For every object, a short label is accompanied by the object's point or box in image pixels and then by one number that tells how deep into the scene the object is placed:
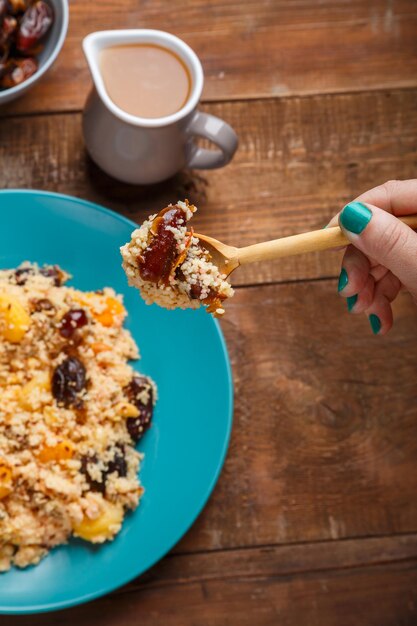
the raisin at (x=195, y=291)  0.72
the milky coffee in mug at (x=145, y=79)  0.82
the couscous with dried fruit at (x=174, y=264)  0.71
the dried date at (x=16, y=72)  0.83
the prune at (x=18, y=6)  0.83
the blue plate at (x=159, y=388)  0.82
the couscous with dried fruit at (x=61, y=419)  0.81
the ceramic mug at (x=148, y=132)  0.81
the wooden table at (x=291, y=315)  0.87
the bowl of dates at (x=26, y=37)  0.83
